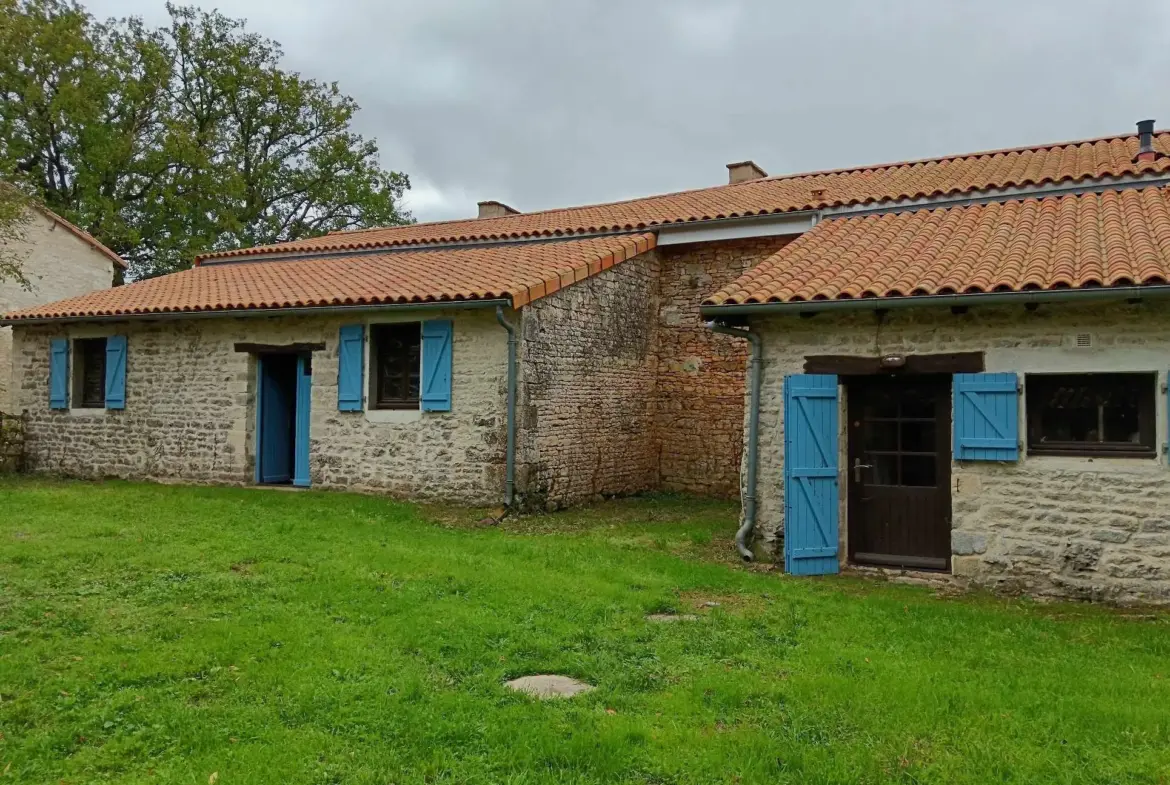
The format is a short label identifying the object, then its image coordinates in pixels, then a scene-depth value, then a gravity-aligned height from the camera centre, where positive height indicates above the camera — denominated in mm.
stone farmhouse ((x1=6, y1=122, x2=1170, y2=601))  6828 +629
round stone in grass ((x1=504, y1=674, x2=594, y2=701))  4309 -1475
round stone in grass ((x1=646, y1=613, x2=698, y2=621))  5888 -1462
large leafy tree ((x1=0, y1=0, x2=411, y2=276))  23703 +8758
